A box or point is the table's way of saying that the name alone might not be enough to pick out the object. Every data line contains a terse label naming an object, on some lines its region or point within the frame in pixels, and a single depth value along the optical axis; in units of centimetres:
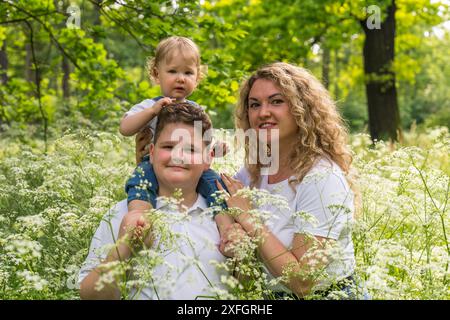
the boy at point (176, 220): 309
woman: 331
